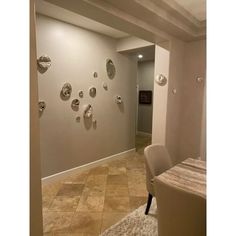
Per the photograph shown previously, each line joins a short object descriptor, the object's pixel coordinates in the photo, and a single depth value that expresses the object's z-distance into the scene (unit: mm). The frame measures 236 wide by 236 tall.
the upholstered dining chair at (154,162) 2068
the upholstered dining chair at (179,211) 1097
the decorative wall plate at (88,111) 3549
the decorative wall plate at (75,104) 3340
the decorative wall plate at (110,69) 3906
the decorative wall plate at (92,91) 3596
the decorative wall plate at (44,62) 2823
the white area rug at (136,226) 1996
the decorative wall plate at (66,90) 3164
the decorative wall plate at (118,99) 4195
